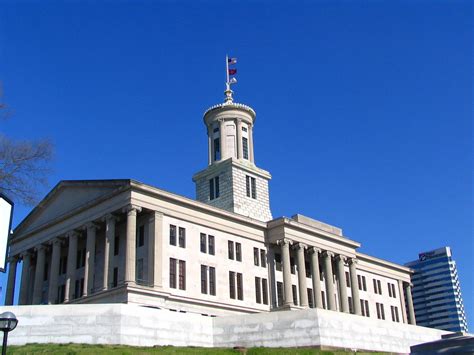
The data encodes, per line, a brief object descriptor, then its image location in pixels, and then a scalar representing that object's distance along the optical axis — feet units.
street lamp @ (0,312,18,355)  55.88
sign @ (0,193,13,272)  42.06
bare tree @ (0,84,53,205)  112.68
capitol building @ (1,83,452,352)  132.77
